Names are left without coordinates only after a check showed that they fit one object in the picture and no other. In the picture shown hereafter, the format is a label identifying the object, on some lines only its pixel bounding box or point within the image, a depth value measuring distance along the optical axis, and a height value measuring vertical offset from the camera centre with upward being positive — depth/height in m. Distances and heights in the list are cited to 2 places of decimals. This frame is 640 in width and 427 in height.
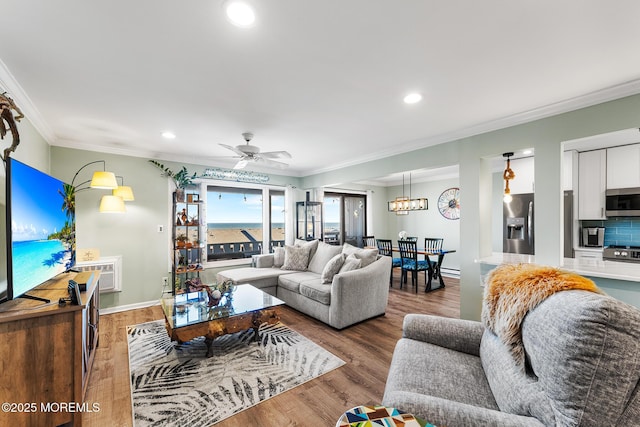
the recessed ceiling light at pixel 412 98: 2.48 +1.09
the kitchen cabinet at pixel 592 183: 3.92 +0.42
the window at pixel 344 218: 7.30 -0.19
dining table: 5.07 -1.15
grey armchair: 0.81 -0.60
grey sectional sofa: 3.21 -1.01
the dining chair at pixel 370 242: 6.89 -0.81
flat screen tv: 1.61 -0.13
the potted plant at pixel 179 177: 4.33 +0.61
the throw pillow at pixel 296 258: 4.56 -0.83
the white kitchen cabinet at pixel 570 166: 4.09 +0.70
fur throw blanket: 1.12 -0.39
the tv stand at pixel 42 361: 1.55 -0.92
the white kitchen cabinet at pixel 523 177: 4.32 +0.57
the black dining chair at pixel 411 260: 5.08 -0.99
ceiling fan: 3.33 +0.74
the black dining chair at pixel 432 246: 5.62 -0.77
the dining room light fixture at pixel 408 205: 5.98 +0.15
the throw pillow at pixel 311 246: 4.67 -0.62
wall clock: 6.54 +0.21
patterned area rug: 1.89 -1.42
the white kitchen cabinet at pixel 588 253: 3.95 -0.65
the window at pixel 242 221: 5.17 -0.19
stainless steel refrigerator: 4.25 -0.24
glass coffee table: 2.49 -1.05
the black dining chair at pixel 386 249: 5.61 -0.81
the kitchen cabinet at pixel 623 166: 3.66 +0.63
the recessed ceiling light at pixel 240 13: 1.41 +1.10
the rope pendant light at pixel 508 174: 3.06 +0.43
